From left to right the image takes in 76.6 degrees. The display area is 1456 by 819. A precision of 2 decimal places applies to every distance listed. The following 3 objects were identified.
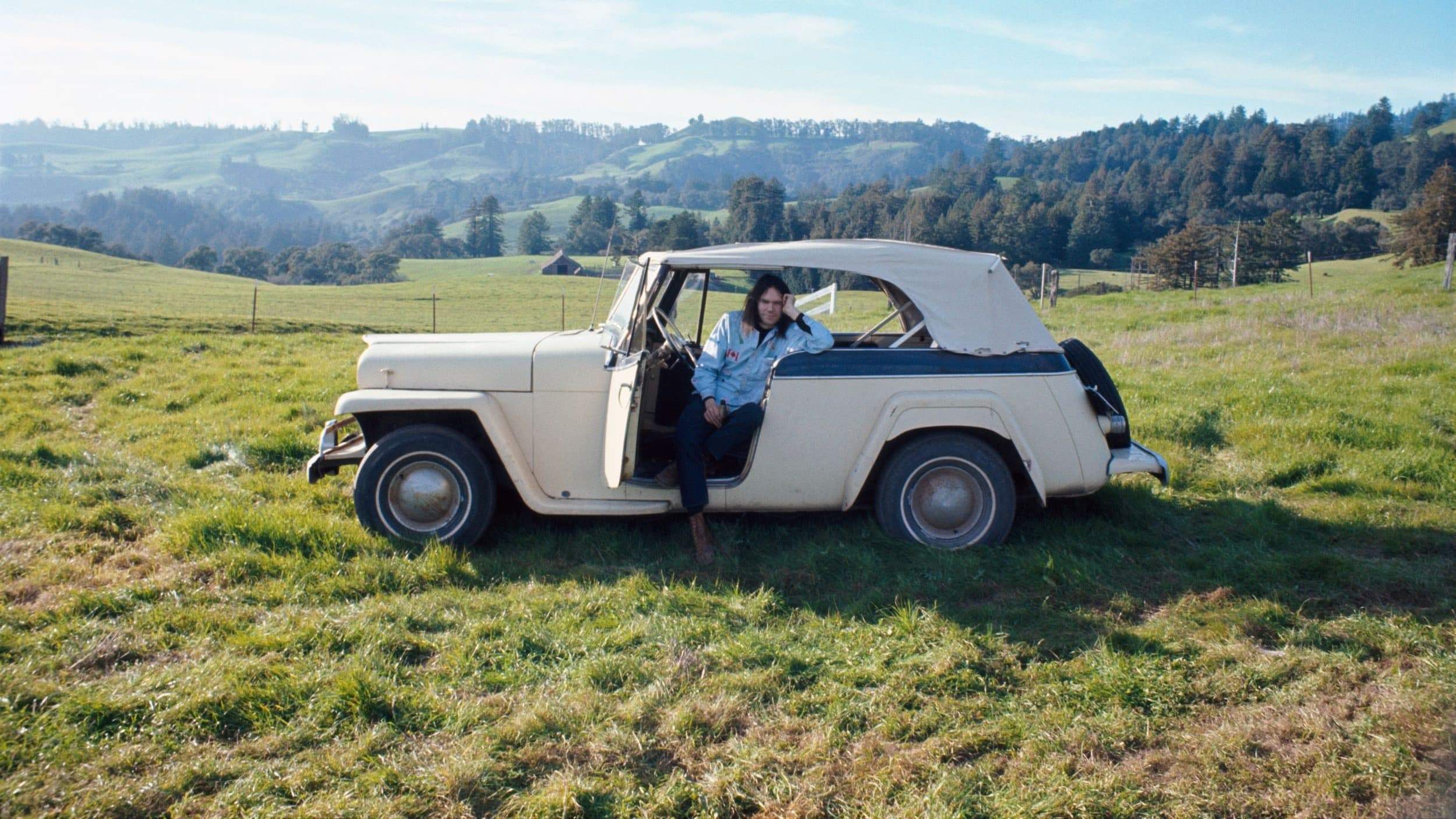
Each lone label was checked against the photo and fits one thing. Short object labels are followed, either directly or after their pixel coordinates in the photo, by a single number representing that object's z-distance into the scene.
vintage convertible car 5.18
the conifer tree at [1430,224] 40.59
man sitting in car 5.25
